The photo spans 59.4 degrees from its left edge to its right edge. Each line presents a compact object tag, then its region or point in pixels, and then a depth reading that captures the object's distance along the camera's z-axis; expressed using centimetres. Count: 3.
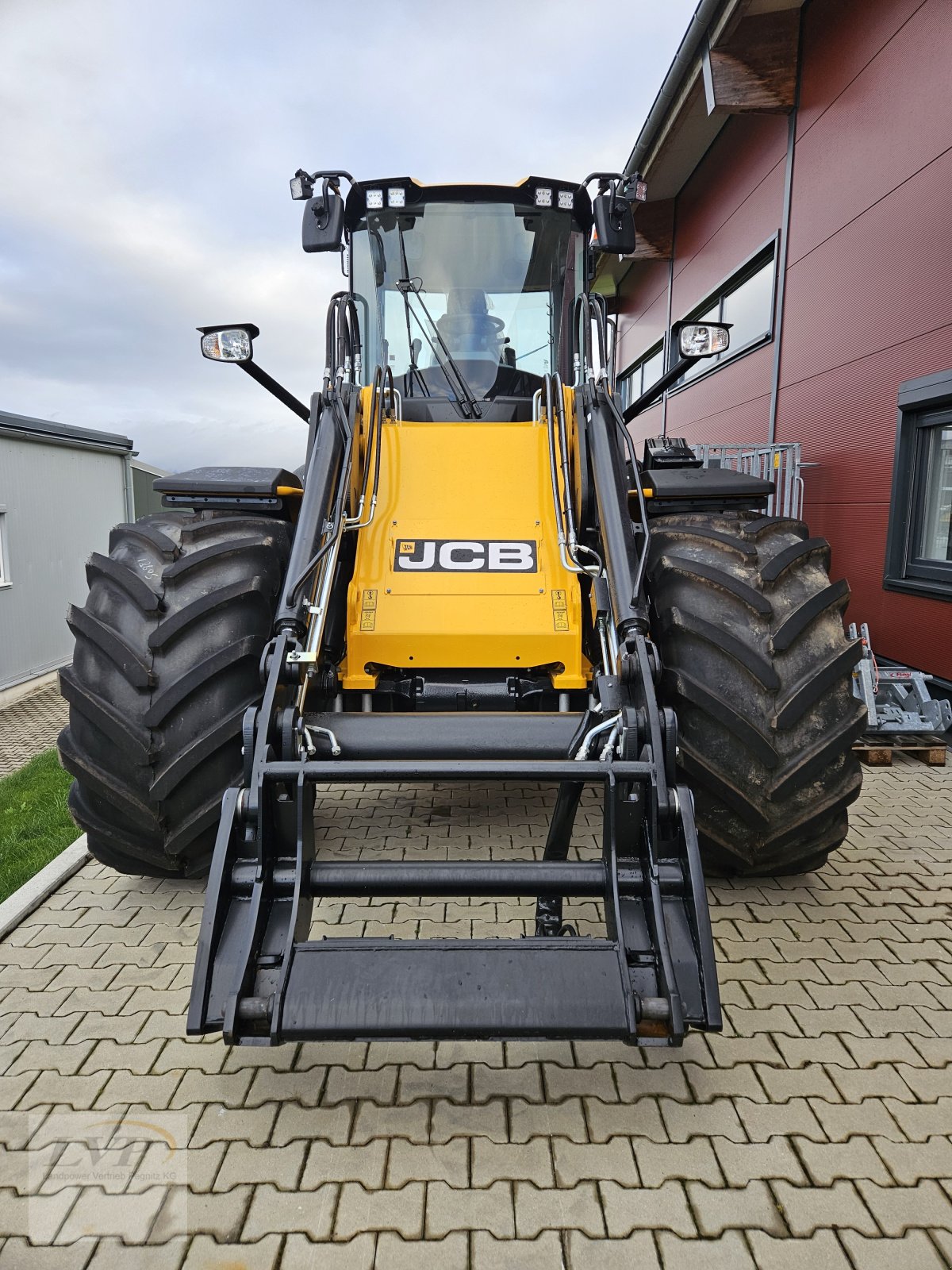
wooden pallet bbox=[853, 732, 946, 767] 517
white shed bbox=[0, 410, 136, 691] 894
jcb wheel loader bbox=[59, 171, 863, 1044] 215
